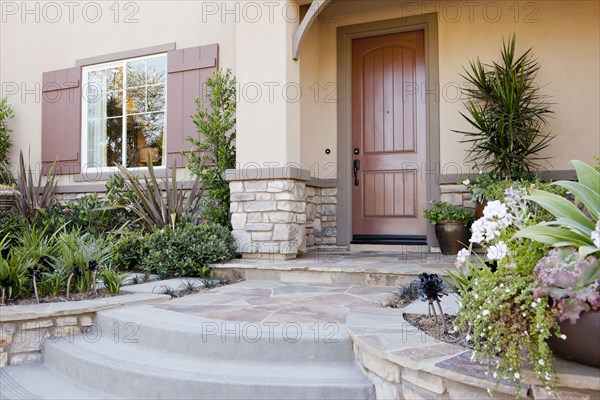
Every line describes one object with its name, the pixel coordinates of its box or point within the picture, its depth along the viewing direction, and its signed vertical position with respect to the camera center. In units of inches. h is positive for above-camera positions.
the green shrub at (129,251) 187.8 -14.0
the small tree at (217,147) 207.9 +27.7
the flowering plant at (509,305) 67.9 -13.5
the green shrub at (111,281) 143.9 -19.3
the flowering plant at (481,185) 178.3 +9.5
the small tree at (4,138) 277.2 +42.9
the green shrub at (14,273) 133.1 -15.9
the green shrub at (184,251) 175.8 -13.3
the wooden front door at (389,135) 214.5 +33.3
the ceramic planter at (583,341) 67.1 -17.6
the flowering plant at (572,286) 66.6 -10.1
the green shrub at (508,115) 179.8 +35.0
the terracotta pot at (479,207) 179.0 +1.6
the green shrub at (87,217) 211.2 -1.4
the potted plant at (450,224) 187.2 -4.6
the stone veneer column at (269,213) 186.9 -0.1
